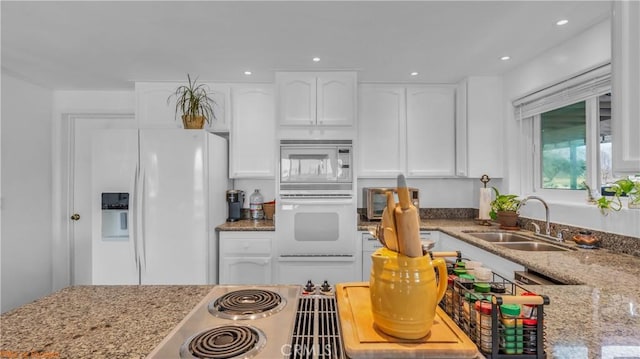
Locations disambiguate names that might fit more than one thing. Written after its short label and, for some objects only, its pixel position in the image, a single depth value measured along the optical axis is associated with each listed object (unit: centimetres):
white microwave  284
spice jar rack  66
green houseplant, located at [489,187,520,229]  262
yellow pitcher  64
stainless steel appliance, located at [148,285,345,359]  71
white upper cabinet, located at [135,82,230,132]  304
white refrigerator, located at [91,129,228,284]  259
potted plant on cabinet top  280
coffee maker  316
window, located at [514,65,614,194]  210
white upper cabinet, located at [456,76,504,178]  297
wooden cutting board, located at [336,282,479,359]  64
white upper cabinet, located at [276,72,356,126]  281
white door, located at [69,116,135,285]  340
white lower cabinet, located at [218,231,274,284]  281
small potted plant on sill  169
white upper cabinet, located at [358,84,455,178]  317
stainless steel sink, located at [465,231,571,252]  214
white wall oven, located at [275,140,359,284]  277
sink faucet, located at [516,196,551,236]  226
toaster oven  297
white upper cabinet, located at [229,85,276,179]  311
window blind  200
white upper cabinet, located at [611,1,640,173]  101
